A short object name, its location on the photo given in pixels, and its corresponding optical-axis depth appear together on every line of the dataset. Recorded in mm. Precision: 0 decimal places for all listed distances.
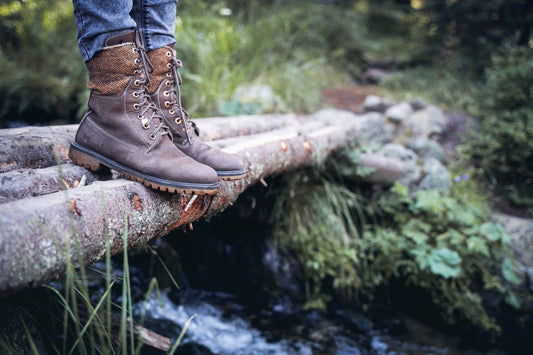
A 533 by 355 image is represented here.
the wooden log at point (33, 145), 1270
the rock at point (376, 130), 3158
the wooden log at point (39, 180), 1062
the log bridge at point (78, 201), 780
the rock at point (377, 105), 4367
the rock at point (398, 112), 3962
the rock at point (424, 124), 3693
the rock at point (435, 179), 2658
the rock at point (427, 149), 3180
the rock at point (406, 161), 2666
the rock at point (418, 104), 4406
